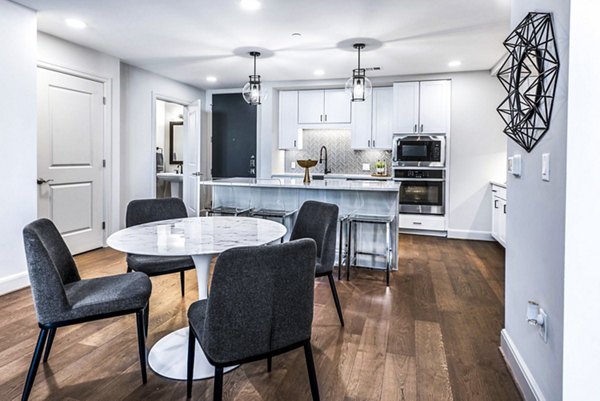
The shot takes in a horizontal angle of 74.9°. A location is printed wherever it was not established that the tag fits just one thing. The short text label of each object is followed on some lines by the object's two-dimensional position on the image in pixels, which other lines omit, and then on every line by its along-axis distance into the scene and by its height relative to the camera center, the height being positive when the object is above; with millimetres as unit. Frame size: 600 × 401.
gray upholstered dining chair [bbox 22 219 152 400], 1688 -555
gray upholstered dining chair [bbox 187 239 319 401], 1385 -448
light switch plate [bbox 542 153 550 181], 1562 +64
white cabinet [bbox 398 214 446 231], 5812 -605
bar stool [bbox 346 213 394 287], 3693 -470
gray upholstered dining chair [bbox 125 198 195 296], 2498 -293
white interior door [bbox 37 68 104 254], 4199 +264
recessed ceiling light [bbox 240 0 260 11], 3277 +1501
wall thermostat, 2031 +90
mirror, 7984 +779
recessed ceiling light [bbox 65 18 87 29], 3740 +1521
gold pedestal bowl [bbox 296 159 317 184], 4289 +176
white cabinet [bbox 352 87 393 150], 6184 +959
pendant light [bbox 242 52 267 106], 4414 +995
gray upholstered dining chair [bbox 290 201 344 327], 2588 -347
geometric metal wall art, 1568 +466
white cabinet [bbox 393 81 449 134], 5770 +1111
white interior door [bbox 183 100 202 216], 5816 +320
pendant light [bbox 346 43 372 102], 4098 +995
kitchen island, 4004 -183
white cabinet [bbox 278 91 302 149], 6667 +1027
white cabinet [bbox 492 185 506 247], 4895 -402
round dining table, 1823 -307
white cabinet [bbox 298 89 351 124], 6391 +1229
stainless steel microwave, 5742 +455
